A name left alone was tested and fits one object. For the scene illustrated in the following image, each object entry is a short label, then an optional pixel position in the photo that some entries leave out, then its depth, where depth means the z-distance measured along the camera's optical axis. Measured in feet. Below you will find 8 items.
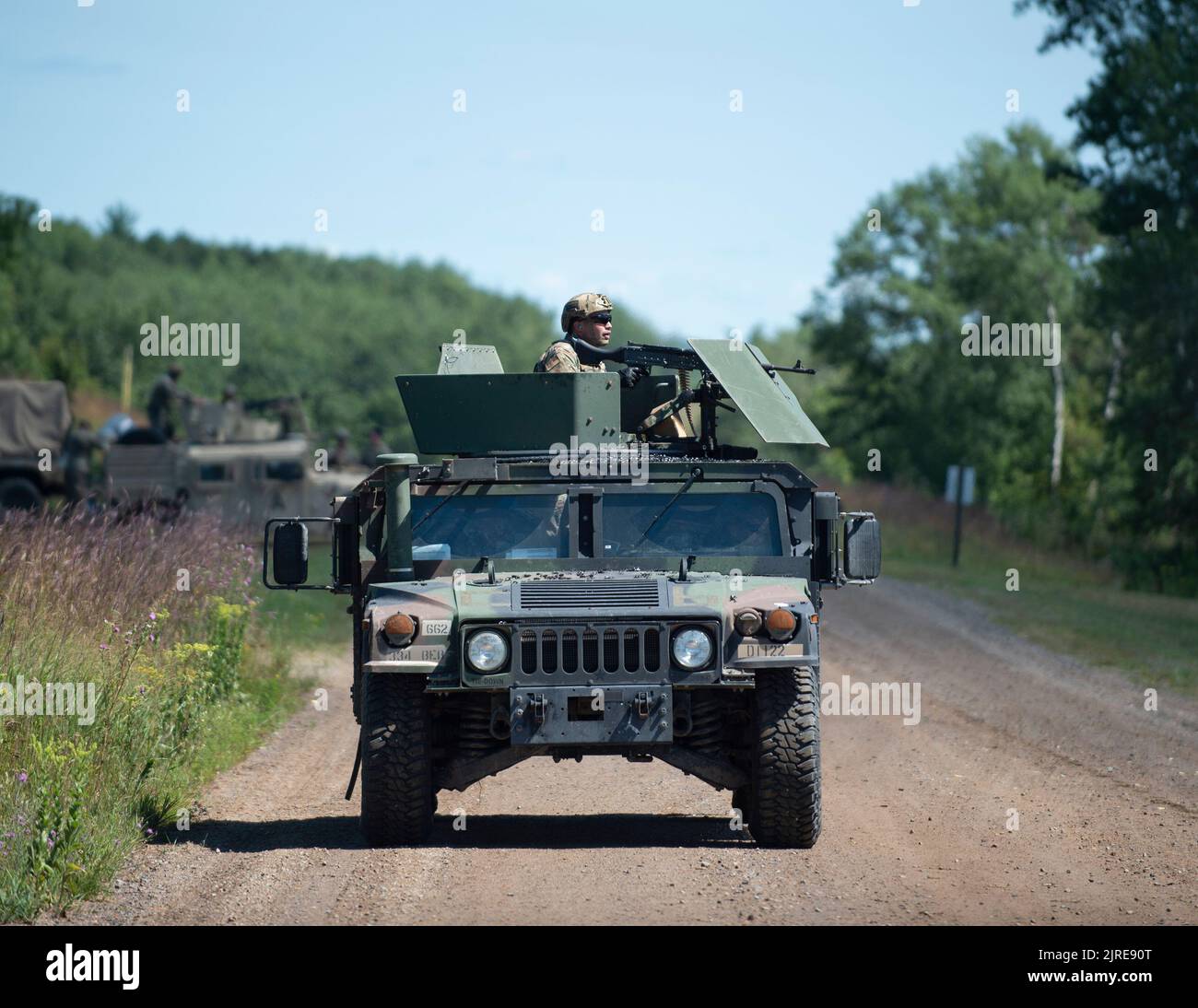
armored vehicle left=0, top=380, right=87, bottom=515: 113.70
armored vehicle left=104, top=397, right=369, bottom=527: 102.47
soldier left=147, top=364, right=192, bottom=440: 106.01
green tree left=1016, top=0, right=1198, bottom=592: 99.86
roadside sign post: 108.99
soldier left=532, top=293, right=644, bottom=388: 35.91
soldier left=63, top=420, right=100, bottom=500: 114.73
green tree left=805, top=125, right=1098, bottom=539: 179.42
